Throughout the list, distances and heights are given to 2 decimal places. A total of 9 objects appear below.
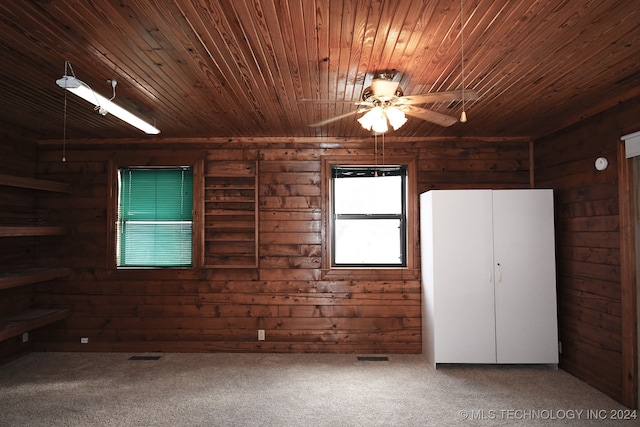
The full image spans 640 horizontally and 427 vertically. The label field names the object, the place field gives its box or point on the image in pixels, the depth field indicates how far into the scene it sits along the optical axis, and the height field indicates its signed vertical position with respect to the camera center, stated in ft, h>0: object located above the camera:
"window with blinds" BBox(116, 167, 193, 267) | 15.33 +0.53
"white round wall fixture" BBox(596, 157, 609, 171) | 11.23 +1.96
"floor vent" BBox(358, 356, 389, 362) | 14.10 -4.55
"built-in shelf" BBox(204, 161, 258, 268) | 15.23 +0.71
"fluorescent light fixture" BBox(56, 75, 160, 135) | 7.95 +3.13
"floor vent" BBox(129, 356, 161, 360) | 14.23 -4.44
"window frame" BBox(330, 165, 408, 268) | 15.39 +0.63
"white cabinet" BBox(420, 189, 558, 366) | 13.01 -1.51
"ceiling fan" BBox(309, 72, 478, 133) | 8.54 +2.85
